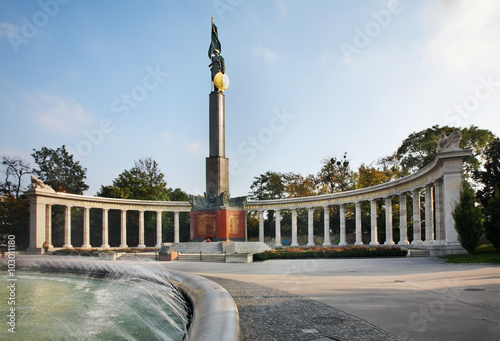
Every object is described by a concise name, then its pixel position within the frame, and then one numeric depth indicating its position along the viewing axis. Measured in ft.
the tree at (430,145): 183.11
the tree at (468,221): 84.79
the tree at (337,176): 240.12
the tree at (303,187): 239.71
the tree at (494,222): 89.92
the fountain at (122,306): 24.32
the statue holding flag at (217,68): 125.70
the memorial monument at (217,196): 118.32
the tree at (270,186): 244.42
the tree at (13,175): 205.43
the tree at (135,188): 215.72
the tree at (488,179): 119.65
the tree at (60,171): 225.76
